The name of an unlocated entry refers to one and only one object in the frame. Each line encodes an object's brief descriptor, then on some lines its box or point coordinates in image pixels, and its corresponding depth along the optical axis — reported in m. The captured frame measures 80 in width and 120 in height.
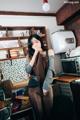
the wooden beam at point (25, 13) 2.05
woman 1.16
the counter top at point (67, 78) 1.80
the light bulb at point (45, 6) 1.14
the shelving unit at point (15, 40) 1.96
